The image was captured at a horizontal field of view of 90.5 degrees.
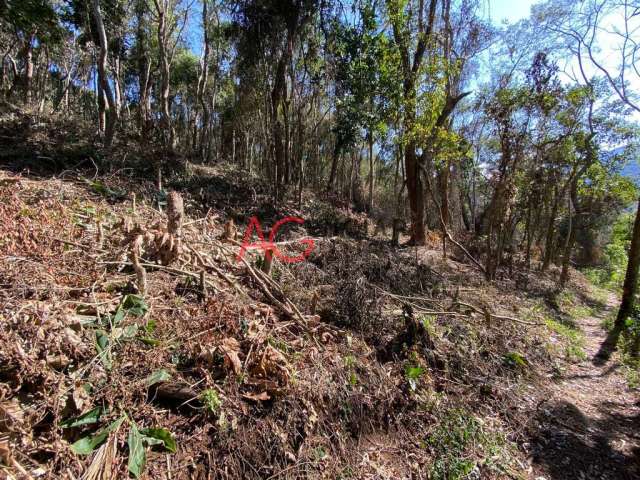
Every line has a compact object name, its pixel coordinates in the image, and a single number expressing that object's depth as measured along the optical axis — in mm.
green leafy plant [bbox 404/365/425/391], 3088
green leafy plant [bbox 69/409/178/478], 1693
